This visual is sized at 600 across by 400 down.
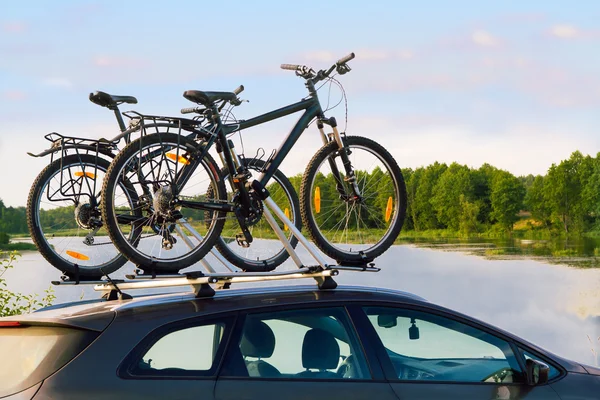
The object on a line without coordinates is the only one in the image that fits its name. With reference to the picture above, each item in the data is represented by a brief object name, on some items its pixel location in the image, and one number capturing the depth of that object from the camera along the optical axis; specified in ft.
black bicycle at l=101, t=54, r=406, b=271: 16.96
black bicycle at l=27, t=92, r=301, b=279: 17.63
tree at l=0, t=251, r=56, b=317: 30.55
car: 12.67
